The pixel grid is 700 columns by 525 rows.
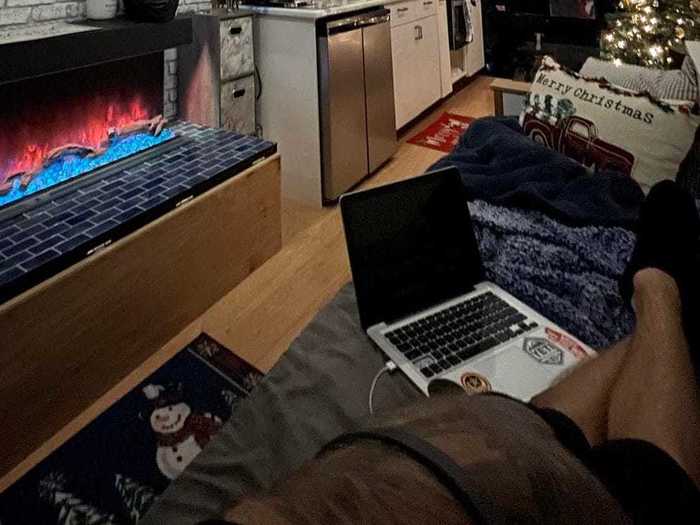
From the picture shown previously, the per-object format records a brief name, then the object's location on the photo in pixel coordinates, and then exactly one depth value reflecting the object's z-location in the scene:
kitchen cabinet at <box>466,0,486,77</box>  4.50
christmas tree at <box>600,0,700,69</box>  2.25
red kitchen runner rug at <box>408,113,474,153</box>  3.48
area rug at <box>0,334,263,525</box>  1.27
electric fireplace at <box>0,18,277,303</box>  1.49
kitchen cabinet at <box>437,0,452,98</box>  3.87
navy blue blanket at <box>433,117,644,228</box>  1.42
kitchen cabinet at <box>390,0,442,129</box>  3.32
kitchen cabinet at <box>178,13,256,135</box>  2.25
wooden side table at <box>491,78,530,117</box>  2.14
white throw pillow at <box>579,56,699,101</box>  1.78
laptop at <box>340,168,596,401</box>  0.97
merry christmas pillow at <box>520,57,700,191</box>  1.56
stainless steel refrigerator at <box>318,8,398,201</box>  2.46
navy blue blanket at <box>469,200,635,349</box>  1.11
